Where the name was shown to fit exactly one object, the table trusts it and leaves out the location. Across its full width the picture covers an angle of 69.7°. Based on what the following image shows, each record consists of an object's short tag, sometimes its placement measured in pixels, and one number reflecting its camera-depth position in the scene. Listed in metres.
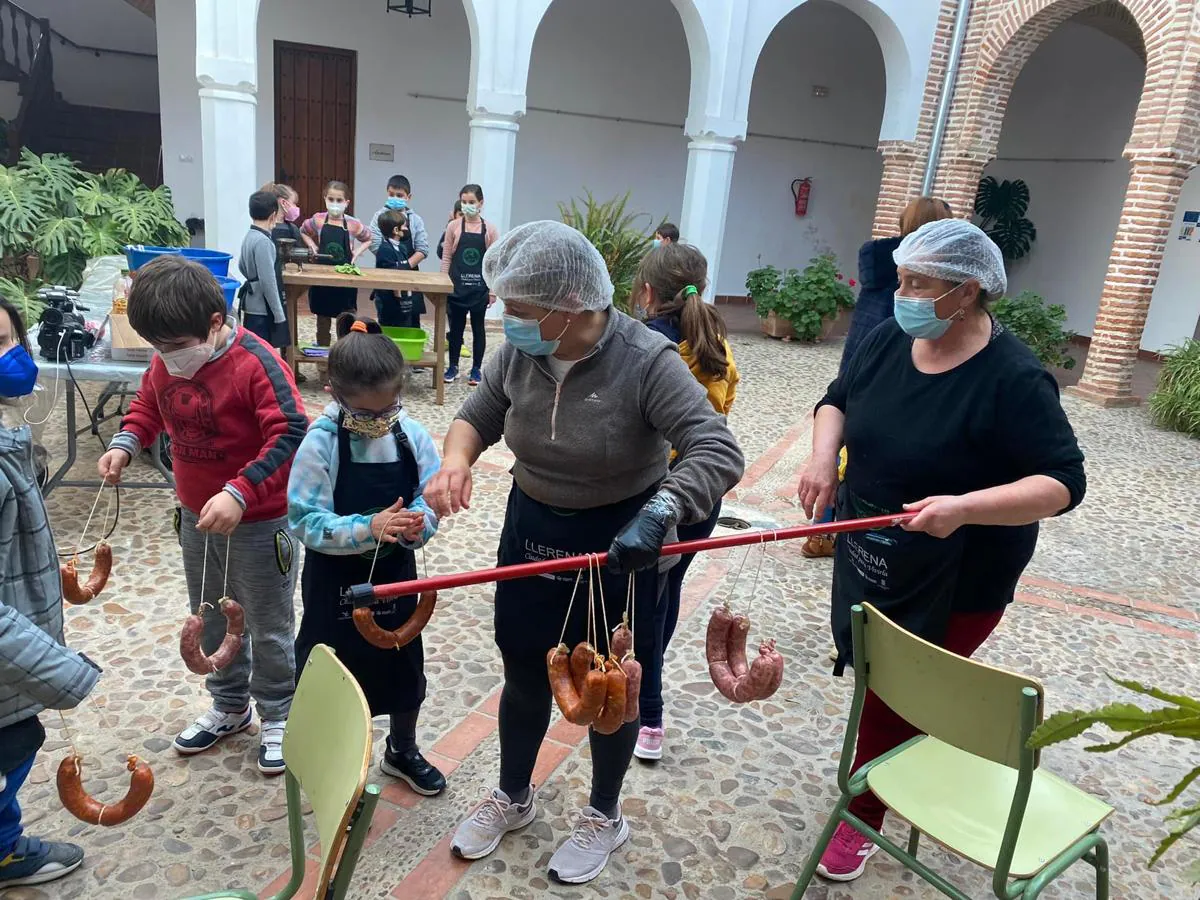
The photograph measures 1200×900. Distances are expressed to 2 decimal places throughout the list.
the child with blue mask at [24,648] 1.82
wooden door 11.52
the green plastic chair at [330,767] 1.42
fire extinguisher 15.49
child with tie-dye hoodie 2.29
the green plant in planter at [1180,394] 9.21
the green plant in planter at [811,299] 11.93
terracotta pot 12.24
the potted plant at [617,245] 10.55
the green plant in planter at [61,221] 7.56
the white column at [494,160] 9.73
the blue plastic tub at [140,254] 4.98
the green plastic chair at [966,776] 1.79
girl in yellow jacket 3.06
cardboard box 4.50
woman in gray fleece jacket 1.95
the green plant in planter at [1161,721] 1.06
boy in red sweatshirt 2.35
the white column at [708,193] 10.93
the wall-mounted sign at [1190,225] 12.72
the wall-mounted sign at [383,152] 12.19
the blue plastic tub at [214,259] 5.16
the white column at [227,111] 8.06
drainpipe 11.28
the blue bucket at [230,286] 4.93
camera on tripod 4.38
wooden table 6.78
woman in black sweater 2.10
